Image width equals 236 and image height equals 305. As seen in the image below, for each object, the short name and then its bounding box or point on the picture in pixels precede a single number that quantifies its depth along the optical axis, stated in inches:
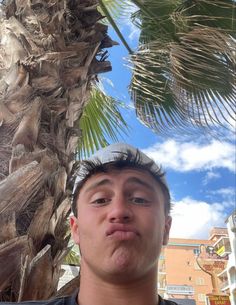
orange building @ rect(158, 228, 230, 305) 950.3
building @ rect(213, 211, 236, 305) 626.1
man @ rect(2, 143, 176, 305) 27.2
